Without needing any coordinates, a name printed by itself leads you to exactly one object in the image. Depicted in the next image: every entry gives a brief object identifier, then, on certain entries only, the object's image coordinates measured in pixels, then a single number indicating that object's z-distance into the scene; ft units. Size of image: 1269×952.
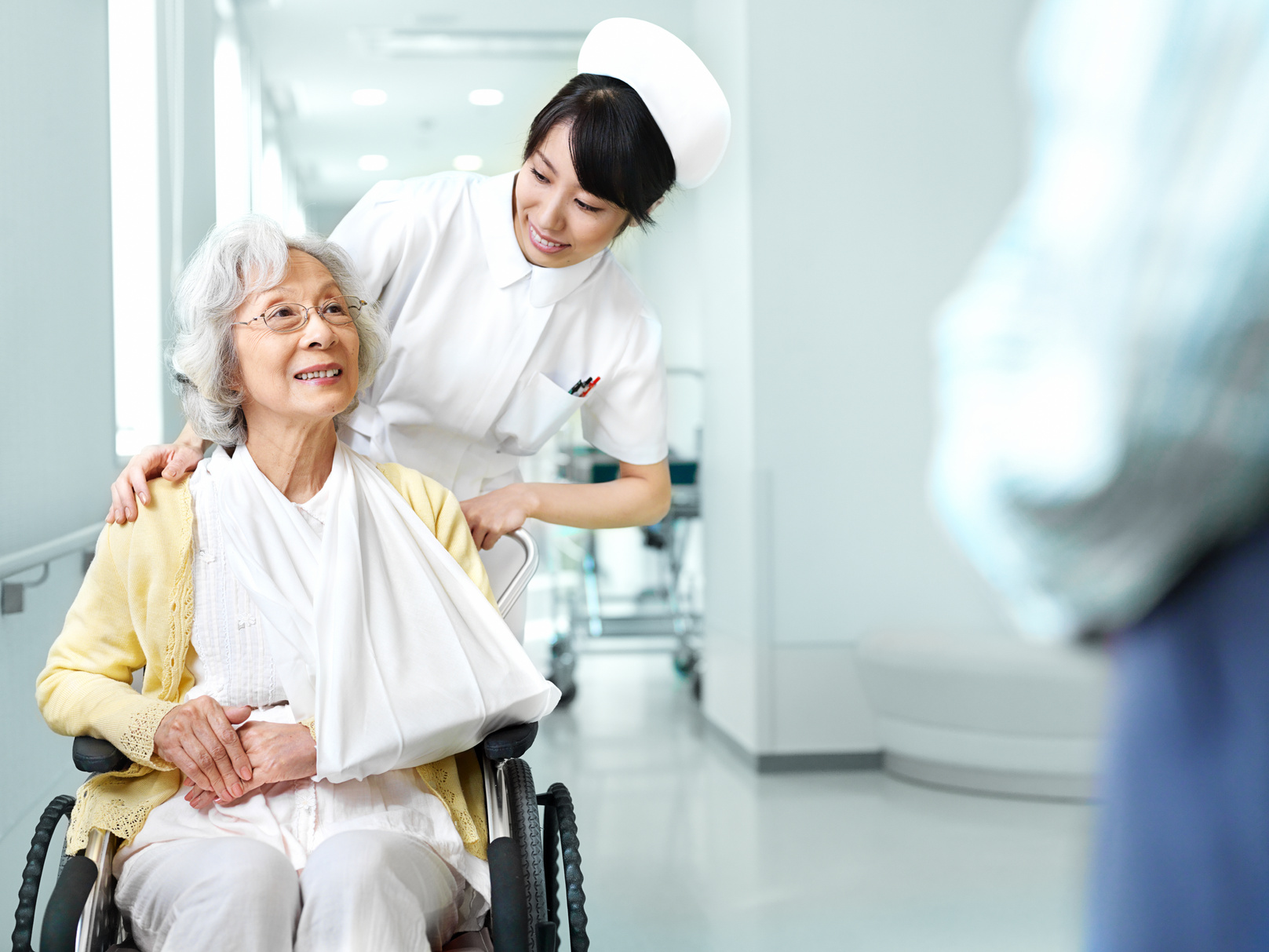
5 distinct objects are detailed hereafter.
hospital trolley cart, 15.14
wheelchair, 3.92
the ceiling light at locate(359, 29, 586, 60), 15.72
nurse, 5.27
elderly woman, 4.13
